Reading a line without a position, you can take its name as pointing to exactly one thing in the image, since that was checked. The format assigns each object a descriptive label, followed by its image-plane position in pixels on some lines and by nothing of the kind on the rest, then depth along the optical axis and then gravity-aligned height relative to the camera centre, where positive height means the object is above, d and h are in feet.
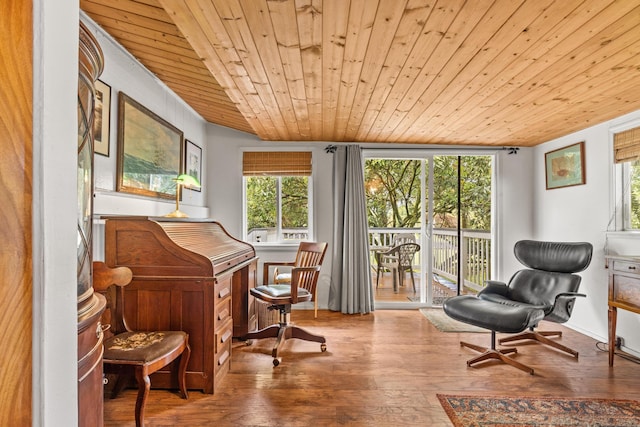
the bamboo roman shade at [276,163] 13.53 +2.27
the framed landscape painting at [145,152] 7.82 +1.82
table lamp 8.75 +0.95
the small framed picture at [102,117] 6.89 +2.21
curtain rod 13.38 +2.86
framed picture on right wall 10.87 +1.83
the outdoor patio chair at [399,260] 14.89 -2.19
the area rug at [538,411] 5.98 -3.97
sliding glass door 13.65 -0.52
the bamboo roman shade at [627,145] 8.91 +2.08
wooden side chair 4.64 -2.51
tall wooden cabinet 2.96 -0.53
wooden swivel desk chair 8.86 -2.39
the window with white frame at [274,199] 13.61 +0.71
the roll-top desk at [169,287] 6.68 -1.57
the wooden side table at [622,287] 7.40 -1.76
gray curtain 12.73 -1.03
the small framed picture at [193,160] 11.49 +2.11
